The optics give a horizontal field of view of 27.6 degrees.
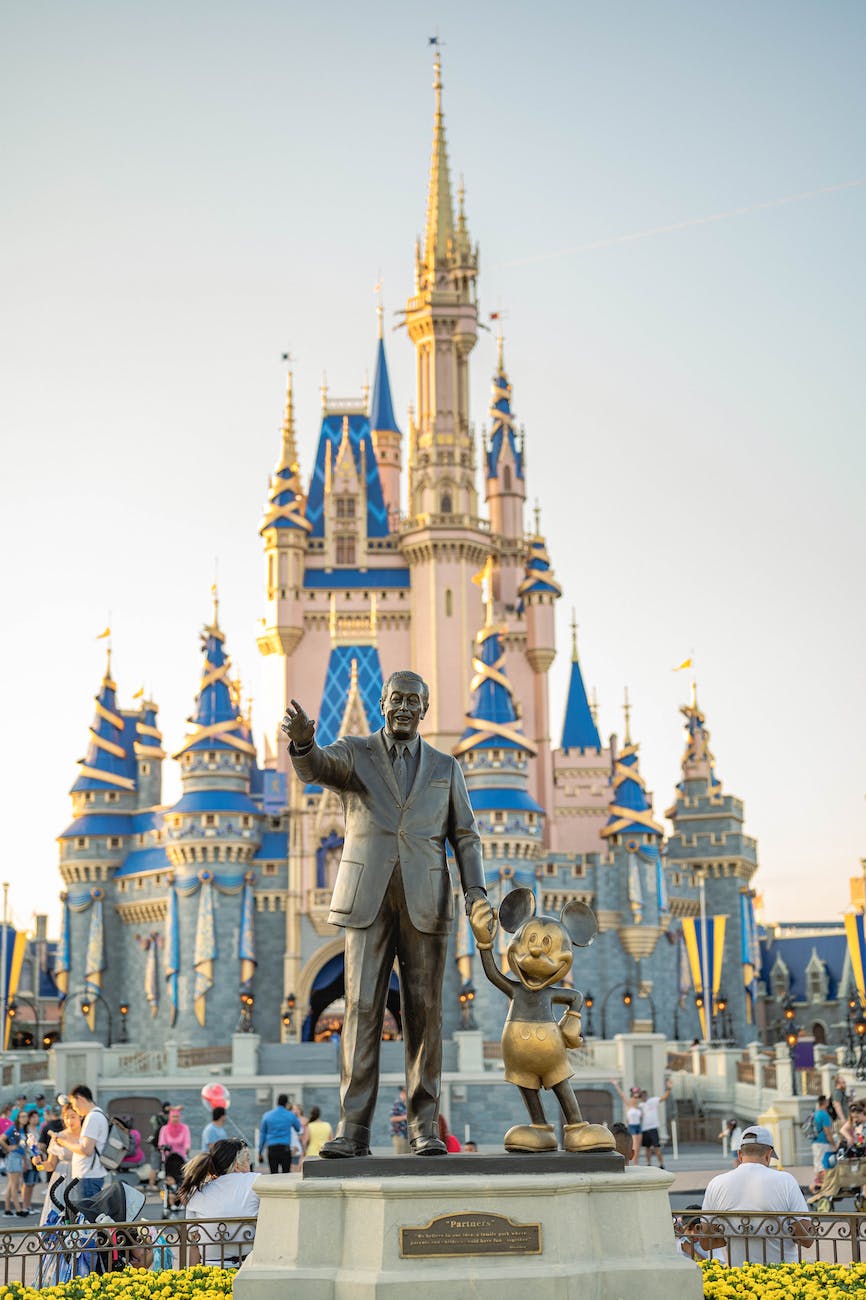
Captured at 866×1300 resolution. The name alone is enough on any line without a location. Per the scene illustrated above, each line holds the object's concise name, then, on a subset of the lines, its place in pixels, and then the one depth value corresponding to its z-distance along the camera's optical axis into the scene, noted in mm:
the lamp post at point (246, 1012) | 48531
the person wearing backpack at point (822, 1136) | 20172
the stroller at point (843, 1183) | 14734
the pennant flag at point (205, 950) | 50312
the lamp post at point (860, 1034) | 32569
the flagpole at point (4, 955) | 52531
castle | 52281
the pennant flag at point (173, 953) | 50969
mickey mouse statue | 8234
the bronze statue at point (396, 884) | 8500
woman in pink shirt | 19234
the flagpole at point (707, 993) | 50906
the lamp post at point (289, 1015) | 50688
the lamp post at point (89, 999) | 54531
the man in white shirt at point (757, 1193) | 9562
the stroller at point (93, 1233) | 9211
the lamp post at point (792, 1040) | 57312
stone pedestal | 7449
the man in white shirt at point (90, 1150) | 10516
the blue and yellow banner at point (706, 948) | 50969
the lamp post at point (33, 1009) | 54062
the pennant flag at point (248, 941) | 50969
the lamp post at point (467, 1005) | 49938
